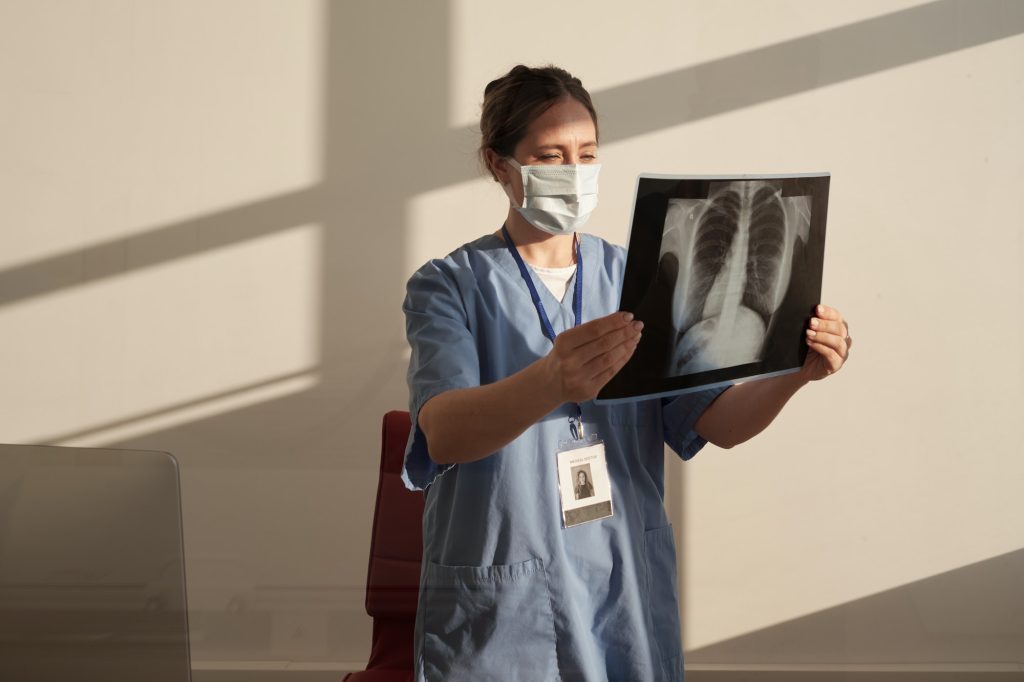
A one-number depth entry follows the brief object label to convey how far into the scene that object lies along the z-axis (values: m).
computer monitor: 1.52
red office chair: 1.72
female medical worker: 1.21
